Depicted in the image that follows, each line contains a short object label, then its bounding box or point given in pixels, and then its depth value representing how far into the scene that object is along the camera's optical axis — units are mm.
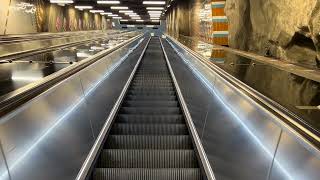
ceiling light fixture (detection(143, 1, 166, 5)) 15385
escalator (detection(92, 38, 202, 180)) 2383
